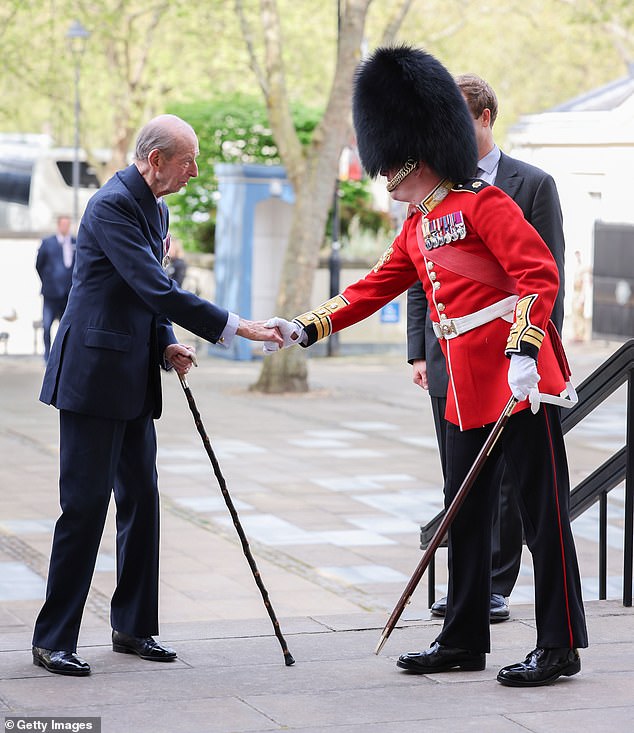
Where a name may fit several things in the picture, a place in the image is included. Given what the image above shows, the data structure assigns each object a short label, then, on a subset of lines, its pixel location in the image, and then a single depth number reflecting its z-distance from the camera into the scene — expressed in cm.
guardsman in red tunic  471
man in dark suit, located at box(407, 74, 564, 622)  529
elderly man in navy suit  482
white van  3303
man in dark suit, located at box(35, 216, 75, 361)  1816
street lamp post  2428
